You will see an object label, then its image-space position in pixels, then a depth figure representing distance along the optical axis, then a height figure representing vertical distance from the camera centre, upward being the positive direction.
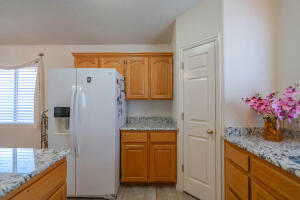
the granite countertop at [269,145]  1.07 -0.35
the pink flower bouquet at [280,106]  1.51 -0.04
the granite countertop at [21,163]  0.79 -0.35
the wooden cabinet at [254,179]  1.04 -0.55
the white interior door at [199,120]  2.09 -0.22
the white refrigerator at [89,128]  2.27 -0.33
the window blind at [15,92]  3.45 +0.21
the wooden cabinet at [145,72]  3.10 +0.53
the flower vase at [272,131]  1.62 -0.27
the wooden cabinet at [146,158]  2.64 -0.83
